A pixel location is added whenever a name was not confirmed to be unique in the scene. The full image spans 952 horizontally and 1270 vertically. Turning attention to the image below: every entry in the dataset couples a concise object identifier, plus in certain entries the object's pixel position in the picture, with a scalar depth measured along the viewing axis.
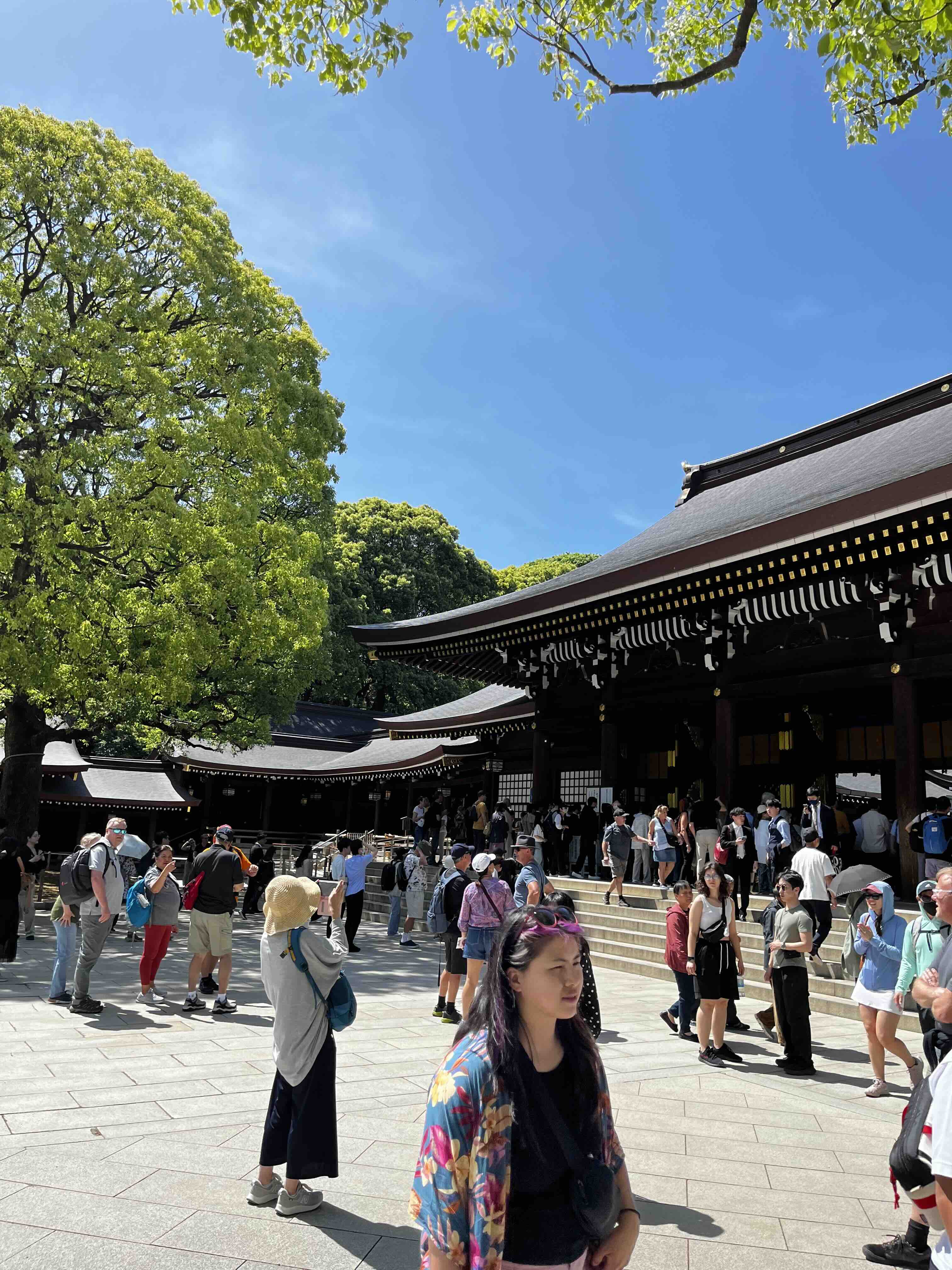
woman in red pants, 8.70
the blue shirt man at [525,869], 8.59
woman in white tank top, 6.96
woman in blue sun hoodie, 6.06
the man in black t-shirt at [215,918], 8.53
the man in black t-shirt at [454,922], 8.48
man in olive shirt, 6.77
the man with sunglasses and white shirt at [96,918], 8.17
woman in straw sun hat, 3.98
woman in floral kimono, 1.93
